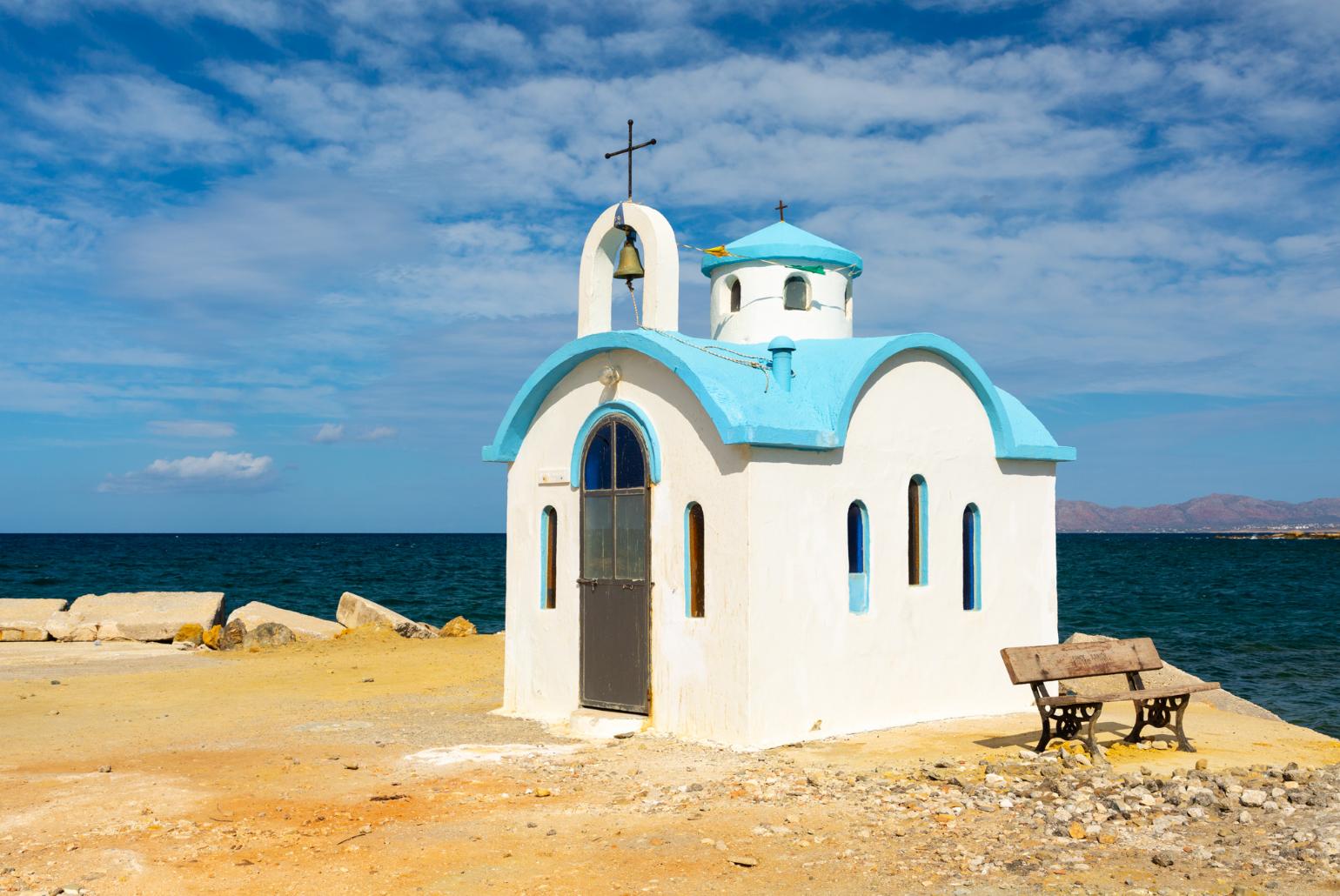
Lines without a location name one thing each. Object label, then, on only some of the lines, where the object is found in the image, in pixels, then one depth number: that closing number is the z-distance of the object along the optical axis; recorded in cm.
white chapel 1178
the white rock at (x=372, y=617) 2512
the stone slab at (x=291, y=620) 2378
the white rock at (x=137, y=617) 2531
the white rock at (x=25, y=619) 2544
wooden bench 1048
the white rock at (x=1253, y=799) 869
